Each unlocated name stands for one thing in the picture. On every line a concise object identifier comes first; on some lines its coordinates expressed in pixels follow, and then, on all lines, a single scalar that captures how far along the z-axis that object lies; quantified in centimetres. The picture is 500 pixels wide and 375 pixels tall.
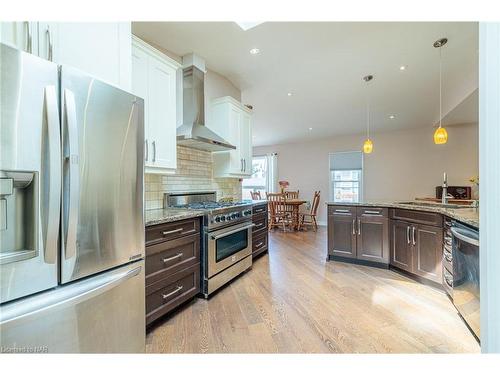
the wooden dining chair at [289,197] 622
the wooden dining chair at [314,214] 646
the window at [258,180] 820
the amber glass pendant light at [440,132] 296
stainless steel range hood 283
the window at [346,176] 669
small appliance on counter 517
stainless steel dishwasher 170
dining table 596
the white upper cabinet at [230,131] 351
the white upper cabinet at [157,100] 213
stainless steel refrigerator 85
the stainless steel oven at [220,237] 234
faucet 314
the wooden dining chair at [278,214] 612
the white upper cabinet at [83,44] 103
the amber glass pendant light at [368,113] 384
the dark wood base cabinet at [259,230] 355
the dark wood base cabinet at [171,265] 180
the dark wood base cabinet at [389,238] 259
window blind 666
